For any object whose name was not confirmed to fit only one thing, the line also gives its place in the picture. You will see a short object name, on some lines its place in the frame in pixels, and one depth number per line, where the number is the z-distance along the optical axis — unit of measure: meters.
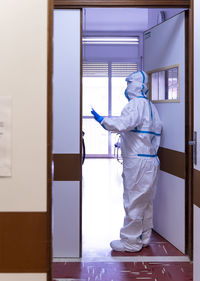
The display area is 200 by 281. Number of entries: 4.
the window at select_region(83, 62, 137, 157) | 10.41
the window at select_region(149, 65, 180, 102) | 3.71
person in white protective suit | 3.63
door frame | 3.34
